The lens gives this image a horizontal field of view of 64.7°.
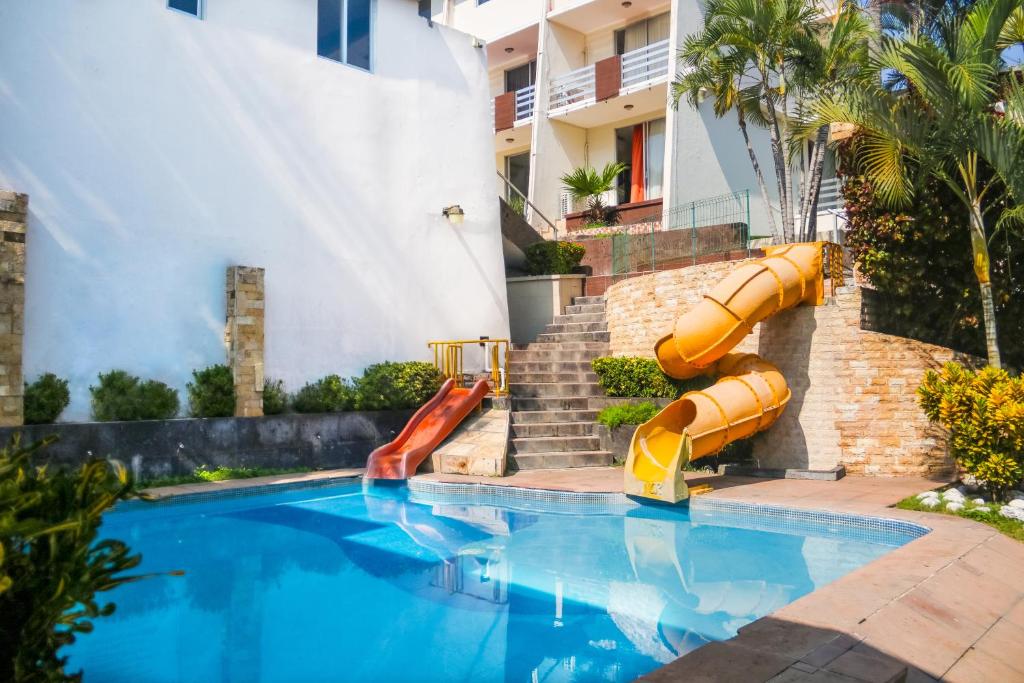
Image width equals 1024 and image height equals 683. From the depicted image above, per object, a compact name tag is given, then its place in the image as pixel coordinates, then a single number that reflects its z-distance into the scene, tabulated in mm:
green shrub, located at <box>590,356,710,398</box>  12461
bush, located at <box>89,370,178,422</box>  10820
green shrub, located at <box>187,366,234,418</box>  11680
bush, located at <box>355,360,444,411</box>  13320
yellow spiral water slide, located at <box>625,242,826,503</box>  9977
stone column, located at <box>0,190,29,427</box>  9805
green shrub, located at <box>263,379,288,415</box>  12422
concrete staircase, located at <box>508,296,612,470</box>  12156
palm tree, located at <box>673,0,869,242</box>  13000
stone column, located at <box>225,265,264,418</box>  12062
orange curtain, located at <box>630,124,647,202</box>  22219
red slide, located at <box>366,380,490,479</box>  11602
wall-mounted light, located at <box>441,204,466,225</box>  15234
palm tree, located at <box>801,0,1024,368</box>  8164
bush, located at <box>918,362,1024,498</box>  7676
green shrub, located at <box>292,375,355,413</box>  12836
